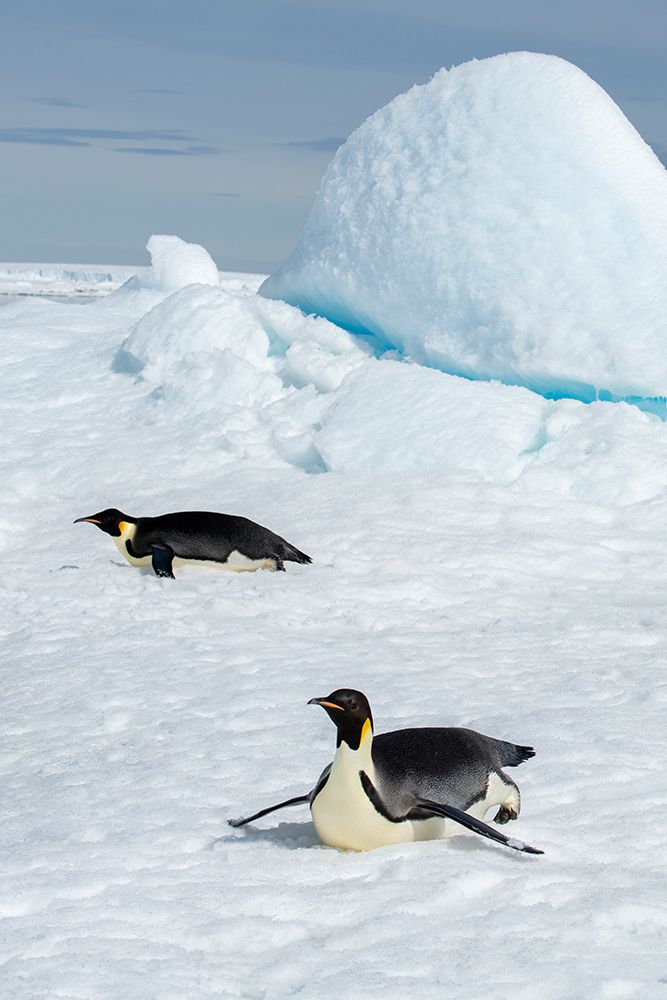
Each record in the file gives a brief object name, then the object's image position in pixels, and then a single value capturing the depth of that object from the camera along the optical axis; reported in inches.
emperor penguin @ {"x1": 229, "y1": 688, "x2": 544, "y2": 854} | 228.8
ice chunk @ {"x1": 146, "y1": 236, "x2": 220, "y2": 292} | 1285.7
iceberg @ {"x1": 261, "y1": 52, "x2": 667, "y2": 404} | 706.2
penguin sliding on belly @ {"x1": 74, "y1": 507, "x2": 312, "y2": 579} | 516.4
